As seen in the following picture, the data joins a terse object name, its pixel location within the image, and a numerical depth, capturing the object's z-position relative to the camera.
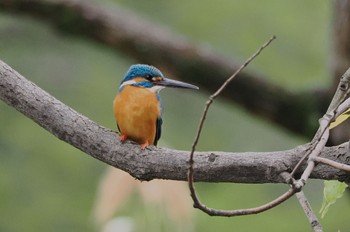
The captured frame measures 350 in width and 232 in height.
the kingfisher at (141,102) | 7.52
